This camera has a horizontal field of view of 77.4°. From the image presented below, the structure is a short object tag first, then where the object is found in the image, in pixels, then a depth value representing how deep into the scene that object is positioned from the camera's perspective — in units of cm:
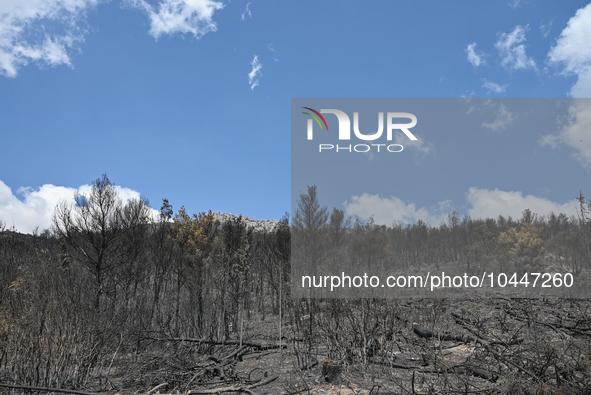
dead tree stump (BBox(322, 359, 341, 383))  666
